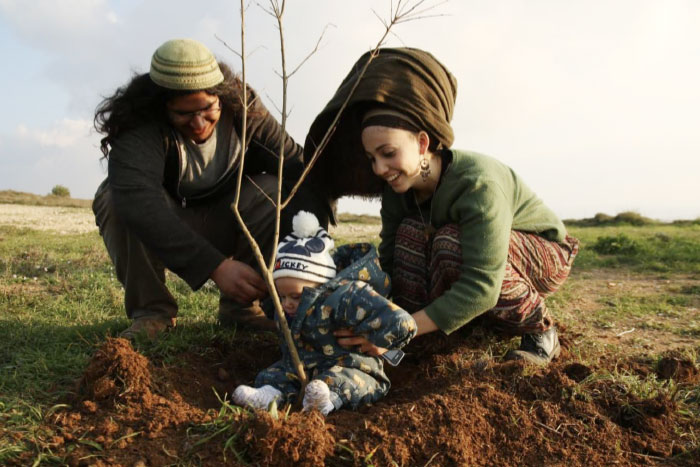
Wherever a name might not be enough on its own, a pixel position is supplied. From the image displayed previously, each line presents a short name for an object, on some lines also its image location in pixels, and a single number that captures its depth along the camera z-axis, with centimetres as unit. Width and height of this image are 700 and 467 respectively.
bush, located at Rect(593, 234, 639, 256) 734
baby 248
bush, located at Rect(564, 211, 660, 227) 1476
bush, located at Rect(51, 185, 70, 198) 2463
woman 276
